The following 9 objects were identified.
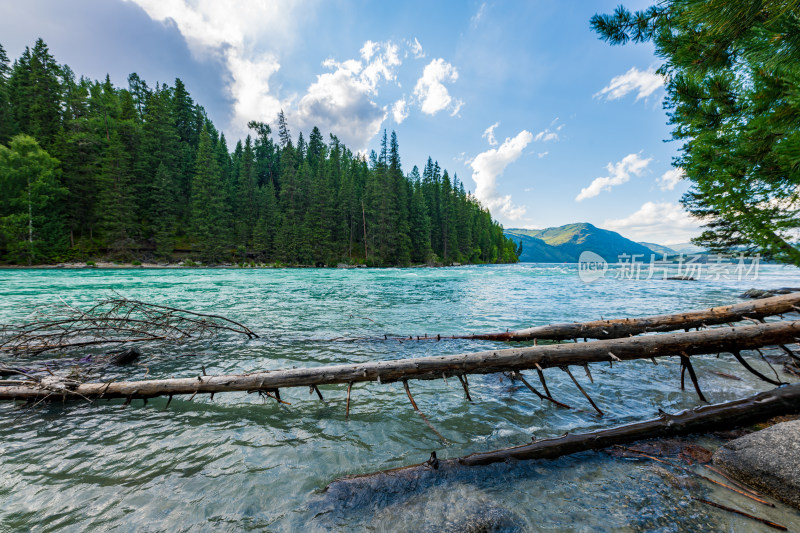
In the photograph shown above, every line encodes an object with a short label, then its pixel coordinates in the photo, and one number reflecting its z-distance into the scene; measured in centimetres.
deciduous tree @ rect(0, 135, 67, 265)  3444
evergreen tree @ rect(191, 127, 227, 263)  4853
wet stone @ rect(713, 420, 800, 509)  221
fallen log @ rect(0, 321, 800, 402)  319
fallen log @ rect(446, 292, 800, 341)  443
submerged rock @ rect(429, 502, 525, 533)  207
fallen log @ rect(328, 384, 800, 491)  262
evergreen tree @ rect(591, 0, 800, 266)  308
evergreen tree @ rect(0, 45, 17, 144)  4012
